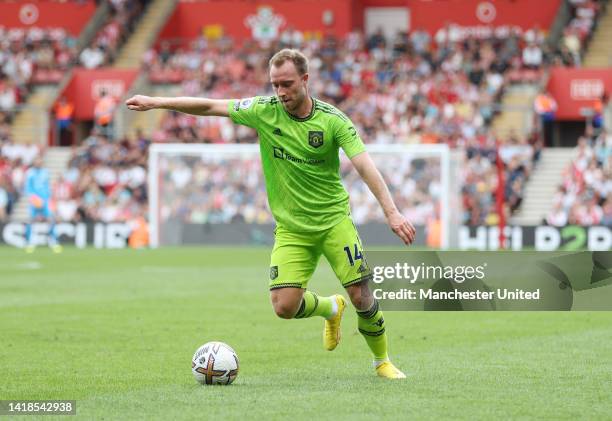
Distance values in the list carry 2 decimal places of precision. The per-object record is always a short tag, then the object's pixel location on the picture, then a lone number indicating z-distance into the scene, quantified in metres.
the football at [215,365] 18.86
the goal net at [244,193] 66.69
